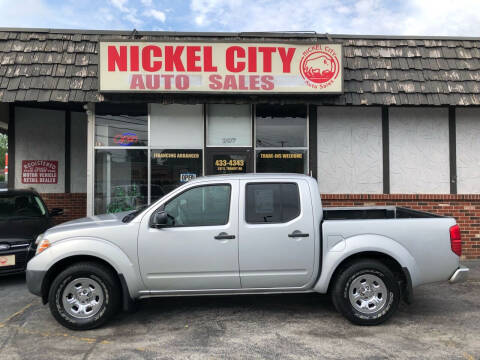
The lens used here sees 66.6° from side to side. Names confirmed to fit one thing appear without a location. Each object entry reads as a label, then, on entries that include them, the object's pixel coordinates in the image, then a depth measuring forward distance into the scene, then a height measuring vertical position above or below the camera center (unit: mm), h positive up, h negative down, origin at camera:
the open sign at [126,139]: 7891 +1082
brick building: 7406 +1392
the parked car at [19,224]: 5695 -592
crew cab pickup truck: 4117 -791
